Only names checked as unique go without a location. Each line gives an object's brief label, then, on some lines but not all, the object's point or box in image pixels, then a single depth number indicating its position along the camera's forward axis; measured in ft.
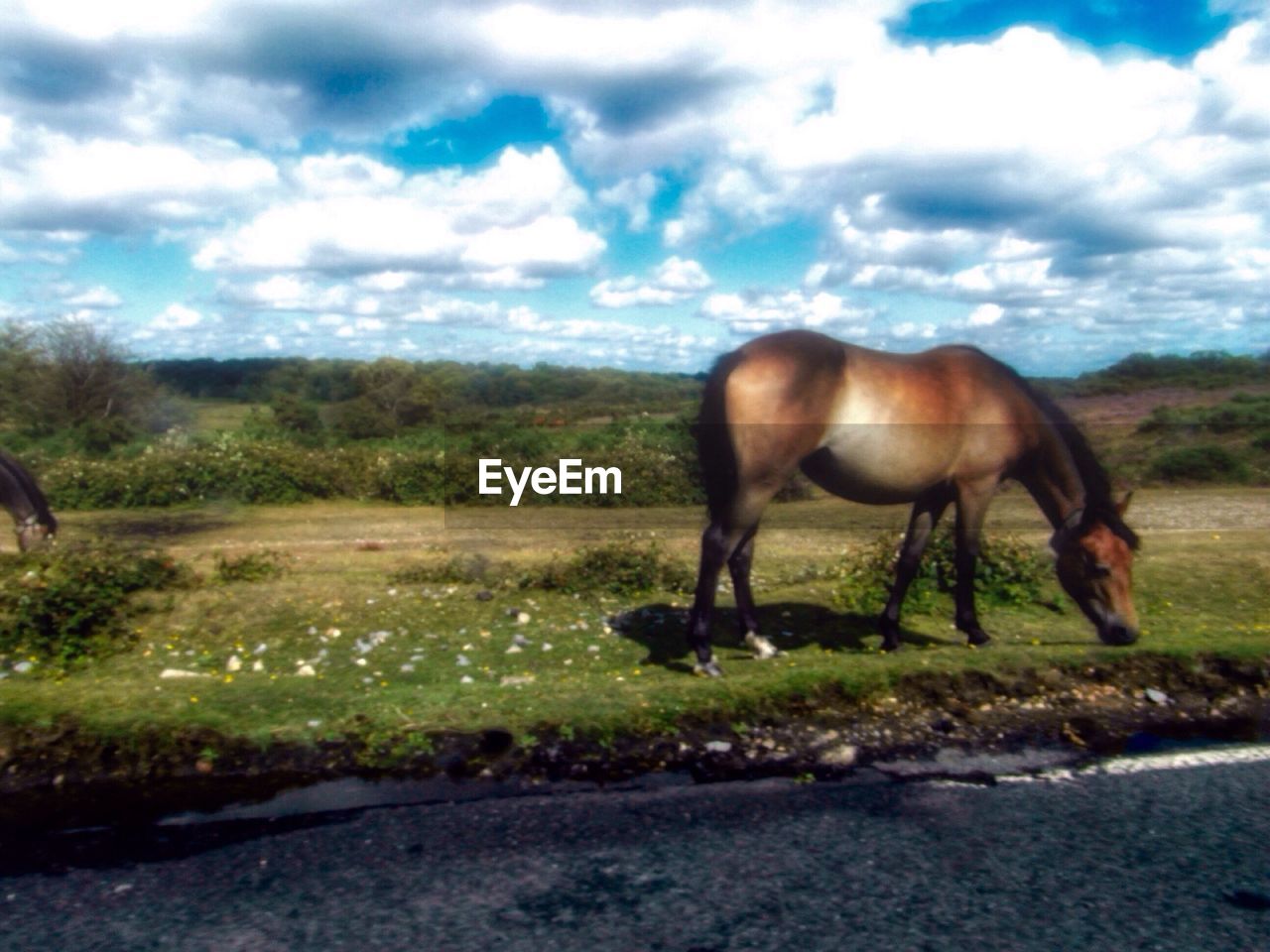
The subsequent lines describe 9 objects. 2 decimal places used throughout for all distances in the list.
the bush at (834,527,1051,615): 28.14
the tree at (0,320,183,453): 86.89
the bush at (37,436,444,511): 64.13
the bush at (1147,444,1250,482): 53.16
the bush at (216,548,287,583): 29.09
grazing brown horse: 21.08
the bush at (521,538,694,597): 28.84
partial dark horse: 35.24
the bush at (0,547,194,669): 21.94
